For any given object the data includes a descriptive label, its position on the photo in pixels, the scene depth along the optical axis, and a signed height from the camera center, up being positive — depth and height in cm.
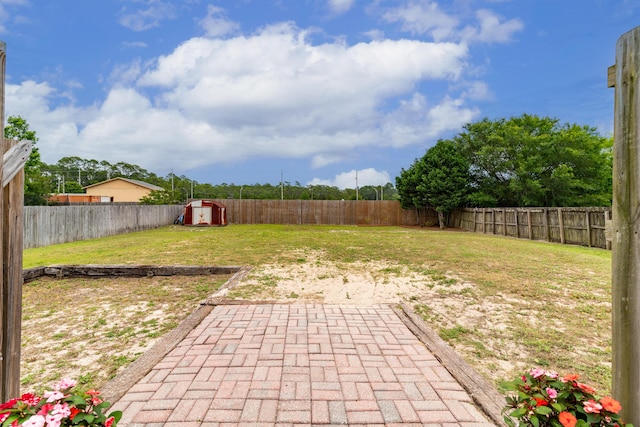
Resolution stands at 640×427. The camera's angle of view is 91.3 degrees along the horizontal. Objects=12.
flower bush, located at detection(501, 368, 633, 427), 116 -76
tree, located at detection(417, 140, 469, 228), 1934 +177
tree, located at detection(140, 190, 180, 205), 2264 +91
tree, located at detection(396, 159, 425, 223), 2061 +154
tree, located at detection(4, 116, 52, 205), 1491 +235
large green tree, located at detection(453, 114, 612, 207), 1770 +251
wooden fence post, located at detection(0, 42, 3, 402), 130 -32
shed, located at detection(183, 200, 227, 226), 1864 -17
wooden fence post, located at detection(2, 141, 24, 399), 136 -31
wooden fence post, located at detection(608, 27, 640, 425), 121 -8
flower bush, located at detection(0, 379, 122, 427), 105 -70
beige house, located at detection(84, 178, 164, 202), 3534 +240
